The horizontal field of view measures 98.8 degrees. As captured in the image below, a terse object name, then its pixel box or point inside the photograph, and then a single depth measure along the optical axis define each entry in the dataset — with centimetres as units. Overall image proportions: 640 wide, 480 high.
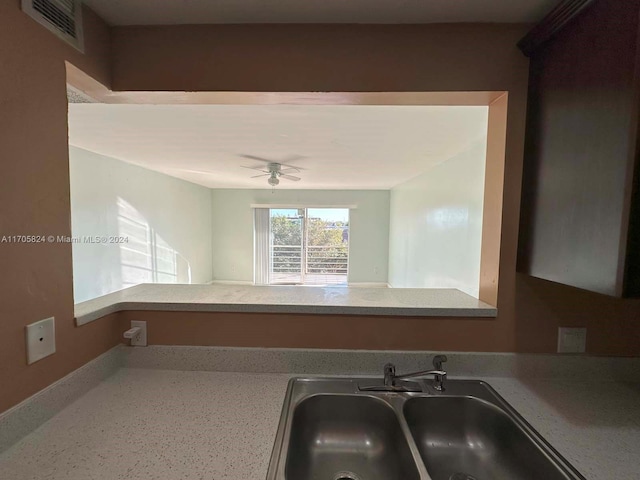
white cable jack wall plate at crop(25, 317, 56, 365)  79
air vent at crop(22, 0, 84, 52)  79
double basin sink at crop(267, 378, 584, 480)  85
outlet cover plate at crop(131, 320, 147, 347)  116
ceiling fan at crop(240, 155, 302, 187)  335
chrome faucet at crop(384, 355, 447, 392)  103
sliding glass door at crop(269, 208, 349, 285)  663
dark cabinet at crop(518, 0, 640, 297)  66
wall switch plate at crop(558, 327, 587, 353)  111
